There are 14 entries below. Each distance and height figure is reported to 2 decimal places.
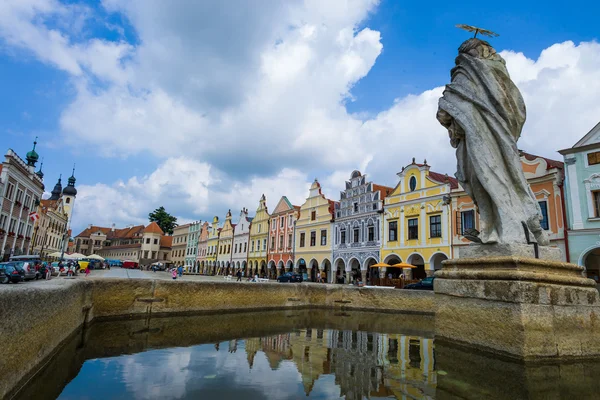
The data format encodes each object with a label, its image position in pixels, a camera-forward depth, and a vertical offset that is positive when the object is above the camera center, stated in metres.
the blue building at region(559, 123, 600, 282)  20.62 +5.03
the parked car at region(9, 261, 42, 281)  21.33 -0.70
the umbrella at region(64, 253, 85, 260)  44.17 +0.43
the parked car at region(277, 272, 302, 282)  34.78 -0.55
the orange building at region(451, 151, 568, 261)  21.92 +5.79
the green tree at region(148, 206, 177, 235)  96.81 +11.81
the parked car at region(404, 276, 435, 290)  17.52 -0.27
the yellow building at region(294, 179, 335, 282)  40.91 +4.43
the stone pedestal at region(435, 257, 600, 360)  4.25 -0.30
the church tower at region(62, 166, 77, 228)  90.38 +14.93
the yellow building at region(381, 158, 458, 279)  28.41 +4.67
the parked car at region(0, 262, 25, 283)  19.39 -0.95
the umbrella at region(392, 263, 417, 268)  28.86 +0.97
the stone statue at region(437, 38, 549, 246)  5.27 +2.09
